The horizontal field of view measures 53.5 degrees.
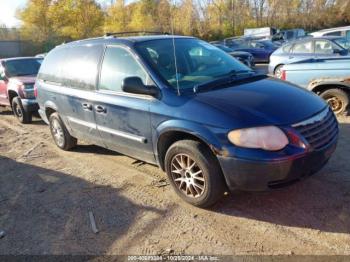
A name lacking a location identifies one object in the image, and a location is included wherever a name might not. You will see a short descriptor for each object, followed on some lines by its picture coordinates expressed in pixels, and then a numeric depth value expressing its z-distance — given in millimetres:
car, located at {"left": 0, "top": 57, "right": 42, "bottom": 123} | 8578
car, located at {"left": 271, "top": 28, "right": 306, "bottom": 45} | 27238
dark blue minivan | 3262
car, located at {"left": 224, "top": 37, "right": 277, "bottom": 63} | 19531
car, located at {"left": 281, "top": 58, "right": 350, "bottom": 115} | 6406
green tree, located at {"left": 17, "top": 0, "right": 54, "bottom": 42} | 38959
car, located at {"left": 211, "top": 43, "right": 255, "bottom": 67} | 16328
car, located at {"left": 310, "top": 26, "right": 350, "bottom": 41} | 14773
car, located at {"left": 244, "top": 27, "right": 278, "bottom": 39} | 31289
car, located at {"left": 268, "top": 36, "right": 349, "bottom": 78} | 10453
